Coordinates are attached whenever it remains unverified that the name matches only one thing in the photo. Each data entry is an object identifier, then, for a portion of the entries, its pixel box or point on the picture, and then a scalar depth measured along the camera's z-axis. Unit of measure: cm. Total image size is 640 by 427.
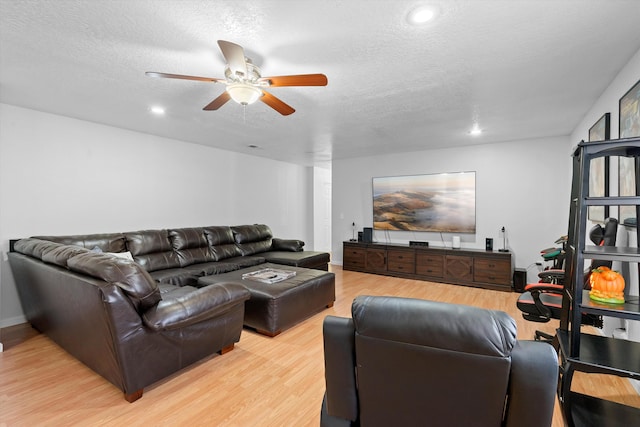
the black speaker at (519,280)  443
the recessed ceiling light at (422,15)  160
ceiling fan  185
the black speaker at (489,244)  491
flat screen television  516
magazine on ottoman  329
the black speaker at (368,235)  605
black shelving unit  144
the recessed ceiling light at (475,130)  396
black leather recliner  90
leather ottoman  289
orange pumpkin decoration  154
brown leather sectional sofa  183
